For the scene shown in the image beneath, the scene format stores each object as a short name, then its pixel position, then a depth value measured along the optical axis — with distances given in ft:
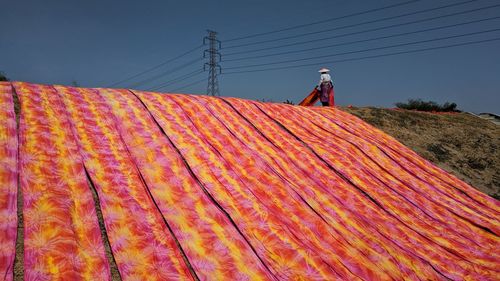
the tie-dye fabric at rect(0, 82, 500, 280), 8.00
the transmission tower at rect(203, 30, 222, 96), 105.88
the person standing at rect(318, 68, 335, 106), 28.40
